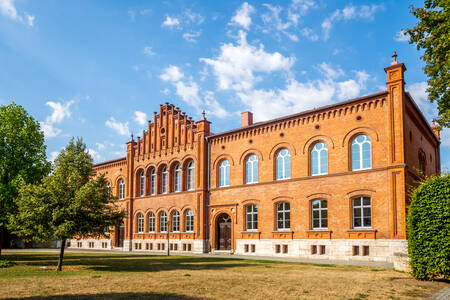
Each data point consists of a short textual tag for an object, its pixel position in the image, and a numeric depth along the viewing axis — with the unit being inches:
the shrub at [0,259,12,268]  735.4
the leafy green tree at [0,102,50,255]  885.2
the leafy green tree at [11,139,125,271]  655.1
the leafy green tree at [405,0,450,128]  705.6
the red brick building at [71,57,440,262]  909.2
